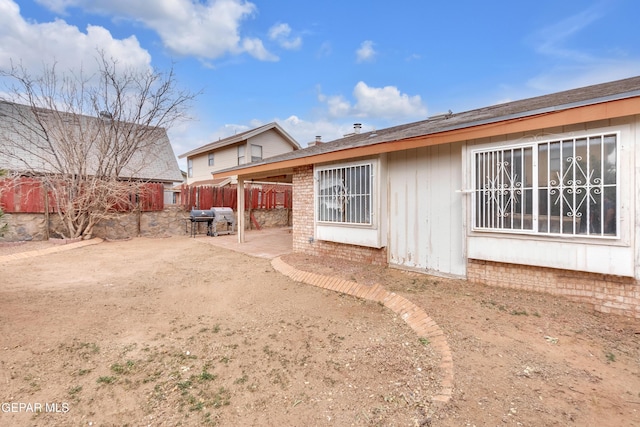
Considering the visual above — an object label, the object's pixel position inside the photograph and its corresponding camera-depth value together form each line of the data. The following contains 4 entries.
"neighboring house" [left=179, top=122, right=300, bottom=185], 18.75
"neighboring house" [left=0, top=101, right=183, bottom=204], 10.30
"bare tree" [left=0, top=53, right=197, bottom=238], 10.18
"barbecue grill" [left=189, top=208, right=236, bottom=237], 12.06
